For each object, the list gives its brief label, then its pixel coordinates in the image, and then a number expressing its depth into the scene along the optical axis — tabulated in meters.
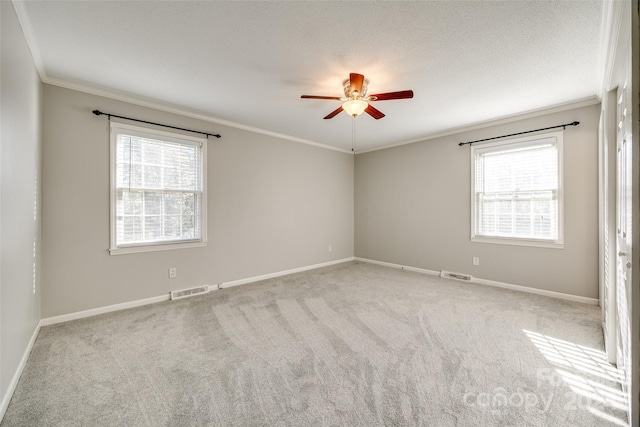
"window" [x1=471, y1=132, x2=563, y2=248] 3.62
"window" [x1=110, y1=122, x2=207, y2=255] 3.21
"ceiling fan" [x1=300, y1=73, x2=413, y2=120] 2.43
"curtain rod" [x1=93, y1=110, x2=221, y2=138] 3.02
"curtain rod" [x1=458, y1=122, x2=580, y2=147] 3.43
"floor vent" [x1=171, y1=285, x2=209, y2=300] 3.58
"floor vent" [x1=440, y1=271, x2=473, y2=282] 4.37
